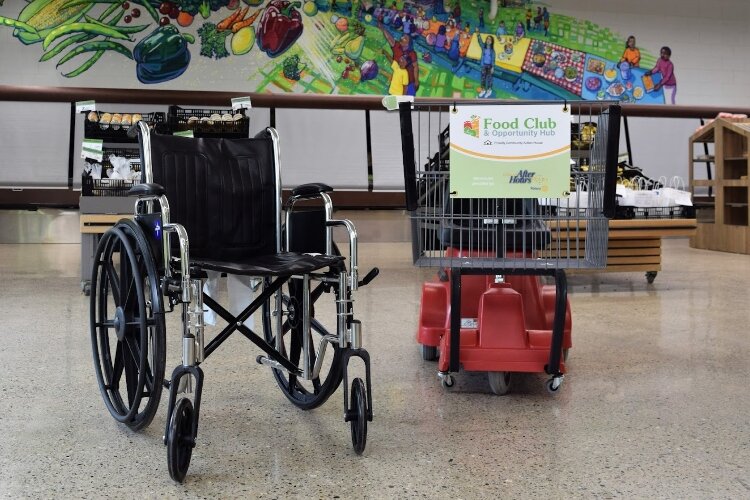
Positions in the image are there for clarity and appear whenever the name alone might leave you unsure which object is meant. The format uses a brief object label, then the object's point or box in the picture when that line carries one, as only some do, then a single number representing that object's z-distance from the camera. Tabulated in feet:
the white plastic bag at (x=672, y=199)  20.36
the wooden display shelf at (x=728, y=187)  29.30
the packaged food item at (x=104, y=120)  19.39
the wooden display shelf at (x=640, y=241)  19.83
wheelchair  7.07
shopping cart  9.07
